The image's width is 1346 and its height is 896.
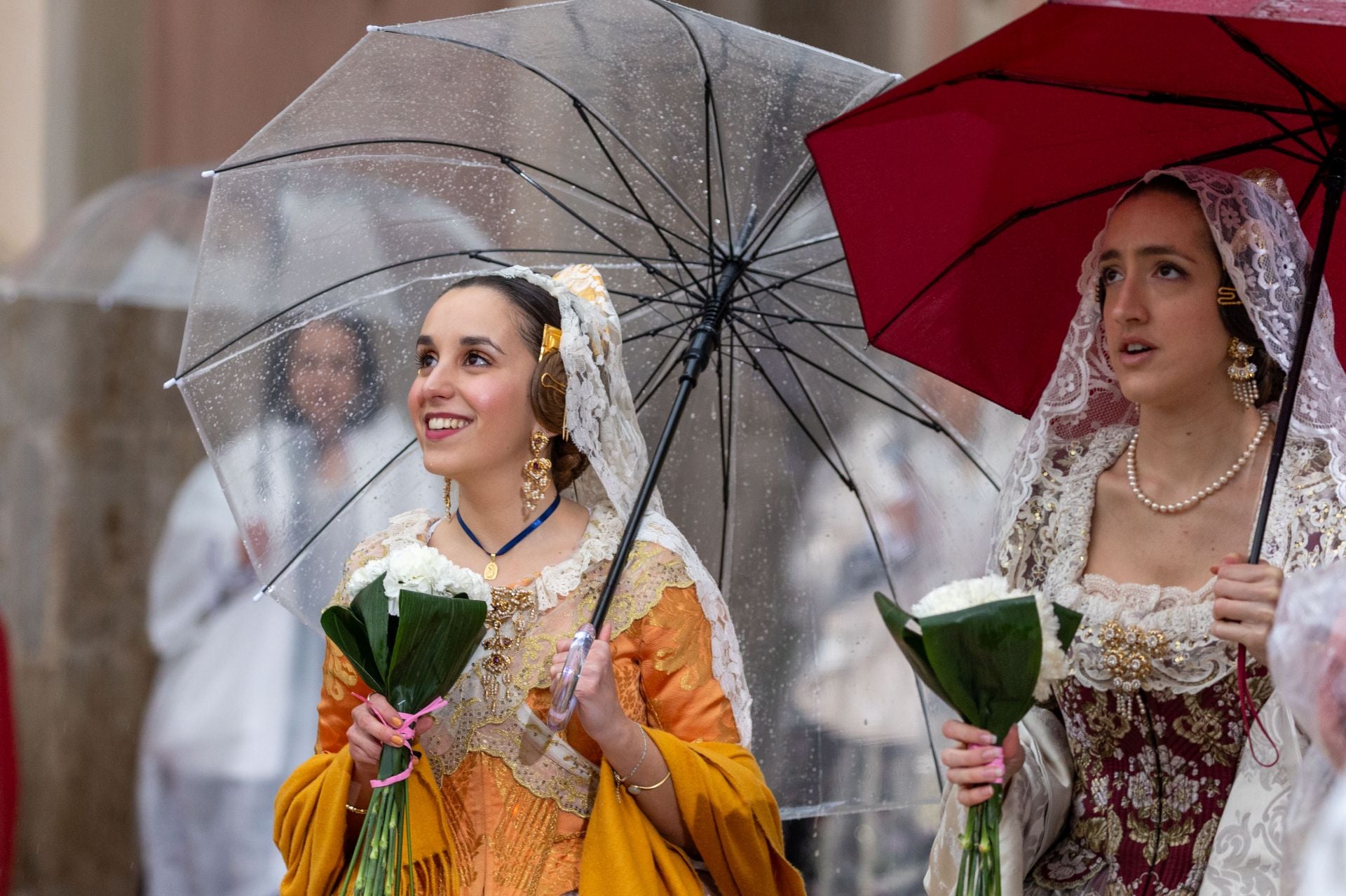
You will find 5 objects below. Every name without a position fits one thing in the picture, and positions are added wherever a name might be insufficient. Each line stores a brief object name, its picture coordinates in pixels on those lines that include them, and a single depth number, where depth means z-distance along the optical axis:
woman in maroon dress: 5.43
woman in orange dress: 5.86
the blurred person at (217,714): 12.37
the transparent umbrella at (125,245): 12.90
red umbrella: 5.46
